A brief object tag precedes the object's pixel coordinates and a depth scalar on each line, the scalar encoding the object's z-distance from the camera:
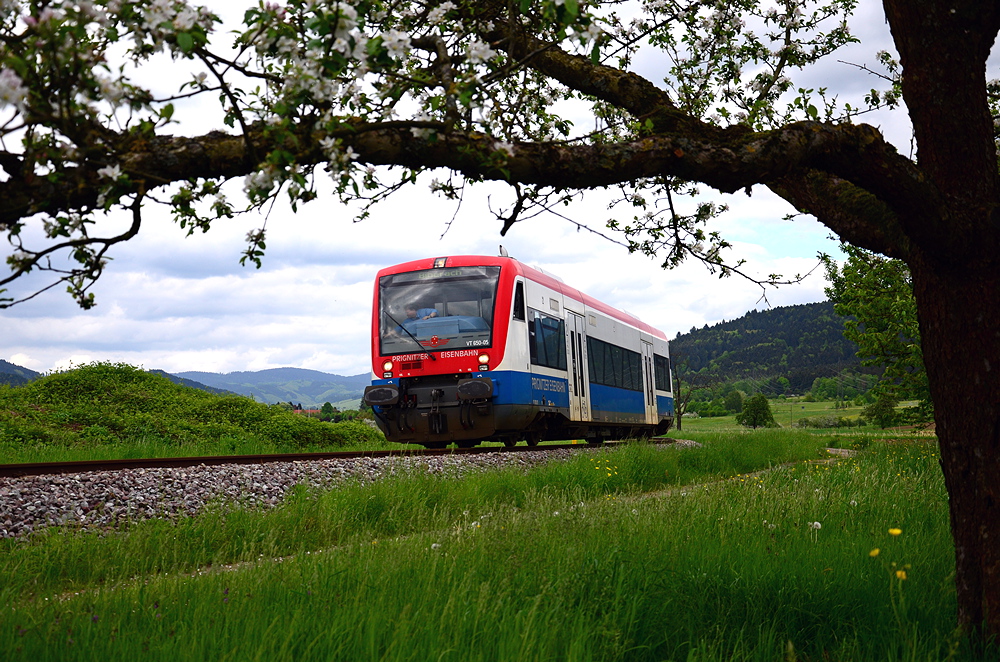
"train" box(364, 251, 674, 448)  14.28
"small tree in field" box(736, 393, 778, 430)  71.44
